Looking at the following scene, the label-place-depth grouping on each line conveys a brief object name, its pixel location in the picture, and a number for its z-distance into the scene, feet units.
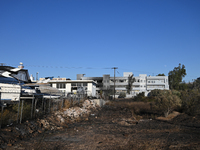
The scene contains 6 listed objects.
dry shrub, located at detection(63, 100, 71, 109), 76.14
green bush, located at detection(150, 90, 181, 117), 81.00
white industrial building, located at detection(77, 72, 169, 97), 297.12
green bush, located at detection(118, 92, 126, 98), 273.54
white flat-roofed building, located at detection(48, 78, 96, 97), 162.81
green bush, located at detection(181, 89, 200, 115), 83.32
